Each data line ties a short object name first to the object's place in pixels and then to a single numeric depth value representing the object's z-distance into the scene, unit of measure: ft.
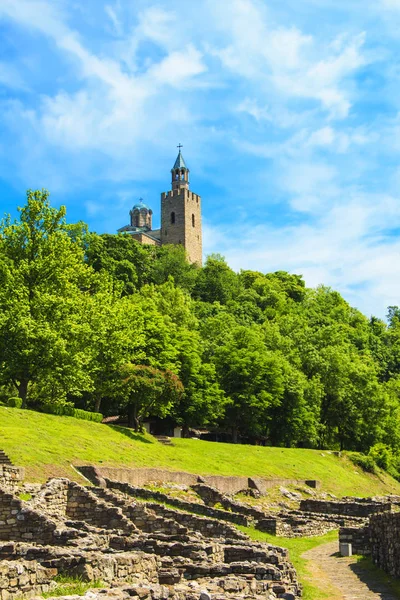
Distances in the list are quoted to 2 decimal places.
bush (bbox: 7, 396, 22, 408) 141.90
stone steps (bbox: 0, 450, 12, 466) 85.92
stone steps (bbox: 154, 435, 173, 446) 158.30
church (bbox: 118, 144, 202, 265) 475.72
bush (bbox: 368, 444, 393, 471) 216.74
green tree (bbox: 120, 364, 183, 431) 158.82
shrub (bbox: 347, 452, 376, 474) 202.64
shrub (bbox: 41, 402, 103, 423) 145.18
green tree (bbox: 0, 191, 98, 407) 137.59
